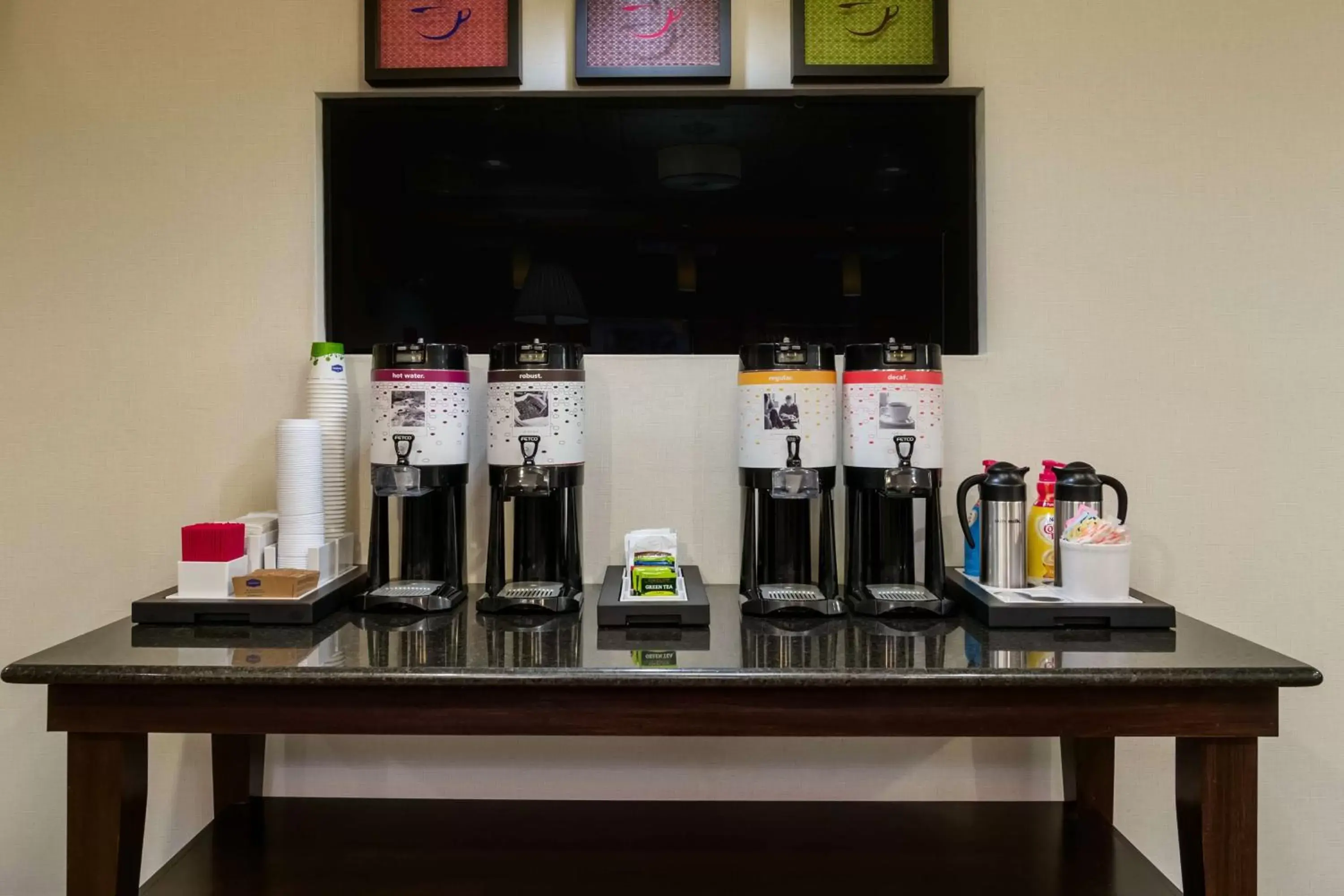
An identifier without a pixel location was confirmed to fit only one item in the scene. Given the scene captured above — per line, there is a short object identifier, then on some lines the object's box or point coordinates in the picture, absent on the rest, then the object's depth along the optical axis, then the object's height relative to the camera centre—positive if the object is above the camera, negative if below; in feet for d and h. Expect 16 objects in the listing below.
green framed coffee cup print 5.95 +2.72
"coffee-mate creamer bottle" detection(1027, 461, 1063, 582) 5.26 -0.56
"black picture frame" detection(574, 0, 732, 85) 5.96 +2.52
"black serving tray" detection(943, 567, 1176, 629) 4.66 -0.92
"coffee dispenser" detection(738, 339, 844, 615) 5.13 -0.11
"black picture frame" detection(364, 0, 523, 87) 5.98 +2.52
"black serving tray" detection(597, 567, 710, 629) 4.72 -0.92
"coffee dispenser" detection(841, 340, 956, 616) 5.10 -0.12
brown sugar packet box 4.83 -0.78
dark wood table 4.01 -1.19
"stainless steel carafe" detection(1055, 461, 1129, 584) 4.99 -0.27
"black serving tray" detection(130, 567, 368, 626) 4.77 -0.93
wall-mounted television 6.15 +1.52
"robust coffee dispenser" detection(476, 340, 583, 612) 5.14 -0.03
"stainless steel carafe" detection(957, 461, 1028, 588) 5.06 -0.48
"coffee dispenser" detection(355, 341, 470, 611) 5.05 -0.03
